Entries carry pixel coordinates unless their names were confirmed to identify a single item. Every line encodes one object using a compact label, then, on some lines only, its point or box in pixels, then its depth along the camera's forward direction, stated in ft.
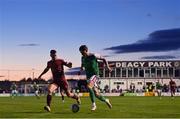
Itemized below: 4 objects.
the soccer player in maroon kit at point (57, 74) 42.60
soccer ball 40.67
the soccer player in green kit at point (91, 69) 42.27
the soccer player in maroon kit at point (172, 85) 118.15
